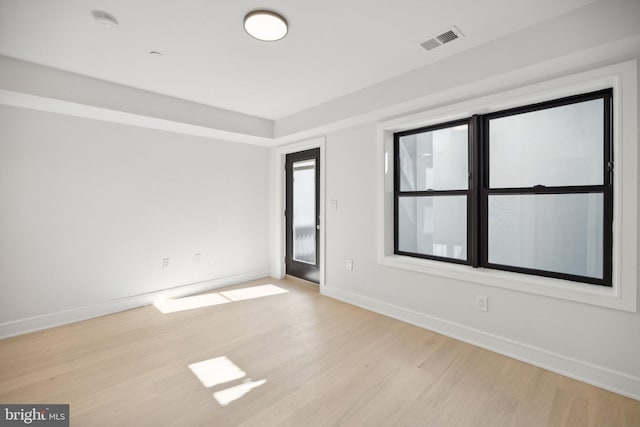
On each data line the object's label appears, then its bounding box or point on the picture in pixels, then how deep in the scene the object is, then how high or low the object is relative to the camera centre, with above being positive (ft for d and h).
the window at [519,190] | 7.34 +0.57
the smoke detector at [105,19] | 6.63 +4.53
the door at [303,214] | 14.73 -0.25
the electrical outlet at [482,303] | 8.62 -2.85
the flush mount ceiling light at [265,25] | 6.57 +4.44
